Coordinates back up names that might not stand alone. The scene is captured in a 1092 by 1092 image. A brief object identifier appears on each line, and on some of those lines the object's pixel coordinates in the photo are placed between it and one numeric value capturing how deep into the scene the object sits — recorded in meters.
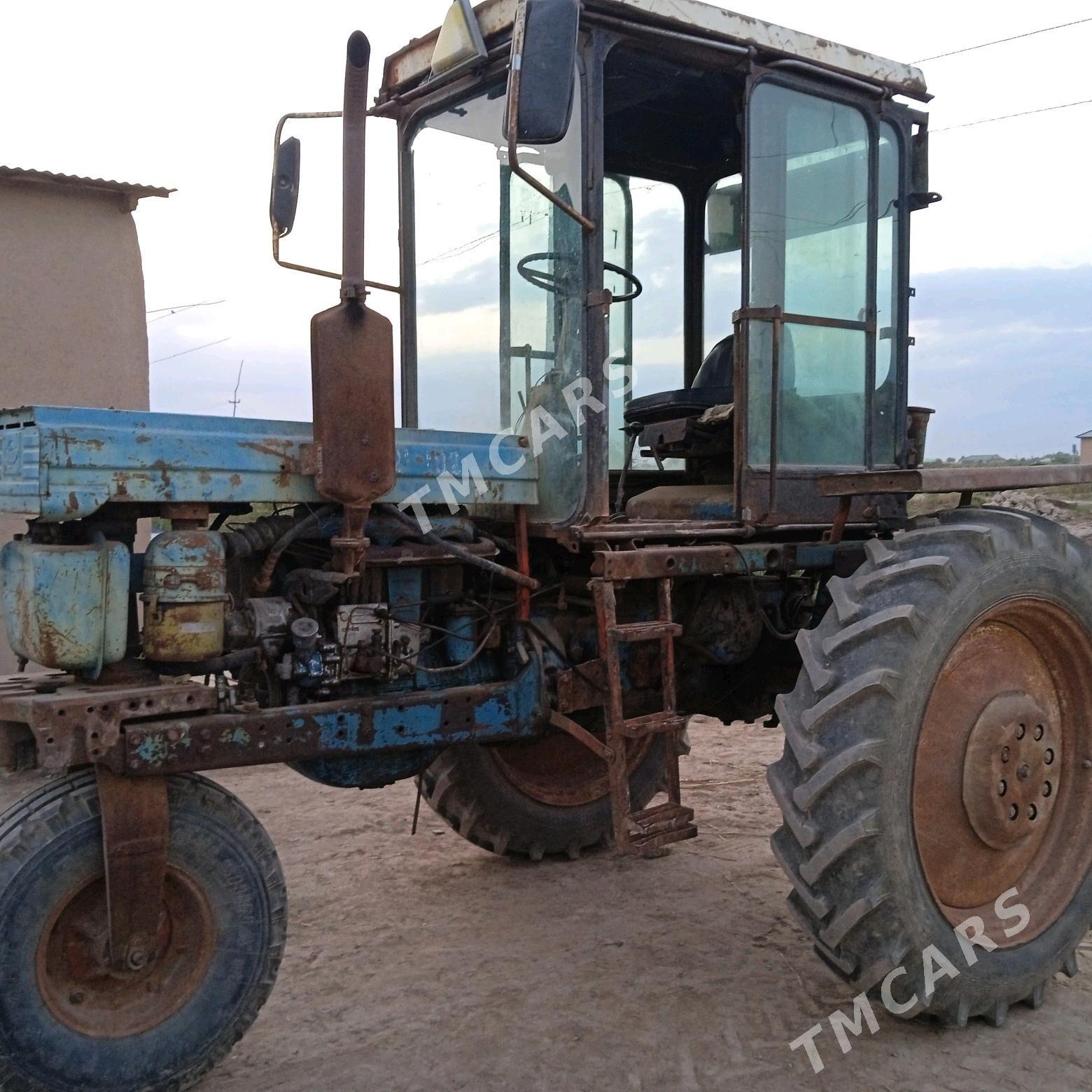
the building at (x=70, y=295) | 6.73
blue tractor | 2.67
